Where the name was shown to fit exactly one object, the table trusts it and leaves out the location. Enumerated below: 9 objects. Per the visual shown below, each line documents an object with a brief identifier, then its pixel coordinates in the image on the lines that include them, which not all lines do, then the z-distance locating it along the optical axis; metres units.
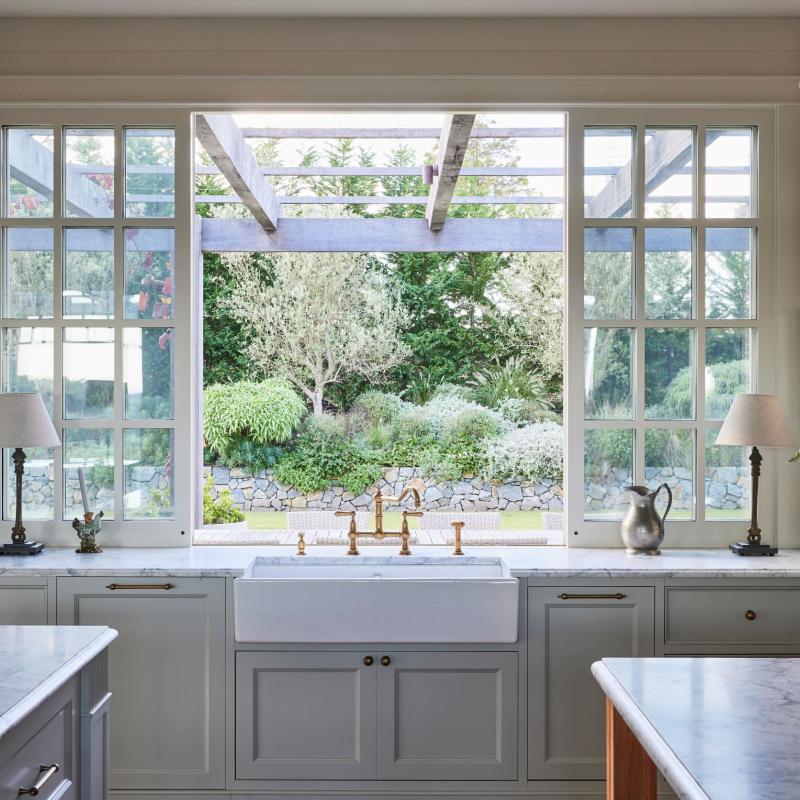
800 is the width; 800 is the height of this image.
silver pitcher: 2.80
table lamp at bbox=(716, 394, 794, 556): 2.71
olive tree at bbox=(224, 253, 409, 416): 7.92
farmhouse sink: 2.52
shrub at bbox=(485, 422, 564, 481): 7.81
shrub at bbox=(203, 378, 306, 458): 7.75
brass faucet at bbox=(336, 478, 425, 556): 2.89
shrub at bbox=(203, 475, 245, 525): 6.01
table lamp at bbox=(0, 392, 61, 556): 2.69
